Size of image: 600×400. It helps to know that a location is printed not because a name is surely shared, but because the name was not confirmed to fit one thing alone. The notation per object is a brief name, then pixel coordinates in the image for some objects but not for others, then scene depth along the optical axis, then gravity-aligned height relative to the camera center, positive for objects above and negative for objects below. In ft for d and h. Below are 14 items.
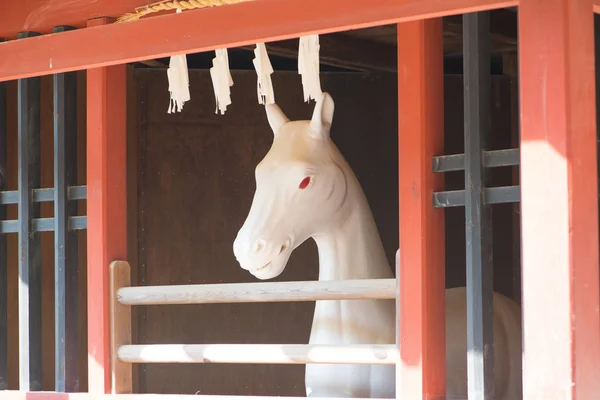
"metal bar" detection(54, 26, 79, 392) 26.58 -0.70
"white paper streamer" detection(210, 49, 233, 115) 25.20 +1.99
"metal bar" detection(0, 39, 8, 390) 28.82 -1.09
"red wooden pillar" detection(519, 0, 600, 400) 18.08 -0.12
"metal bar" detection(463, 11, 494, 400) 20.27 -0.21
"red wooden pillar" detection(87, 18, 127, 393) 26.19 +0.12
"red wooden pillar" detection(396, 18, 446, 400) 21.34 -0.26
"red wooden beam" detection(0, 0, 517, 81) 20.76 +2.50
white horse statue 25.92 -0.70
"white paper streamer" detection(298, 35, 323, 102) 23.87 +2.09
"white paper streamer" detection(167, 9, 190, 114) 25.96 +2.02
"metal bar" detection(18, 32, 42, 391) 27.33 -0.94
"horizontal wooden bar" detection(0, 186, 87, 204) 26.85 +0.22
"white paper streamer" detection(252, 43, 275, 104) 24.82 +2.04
